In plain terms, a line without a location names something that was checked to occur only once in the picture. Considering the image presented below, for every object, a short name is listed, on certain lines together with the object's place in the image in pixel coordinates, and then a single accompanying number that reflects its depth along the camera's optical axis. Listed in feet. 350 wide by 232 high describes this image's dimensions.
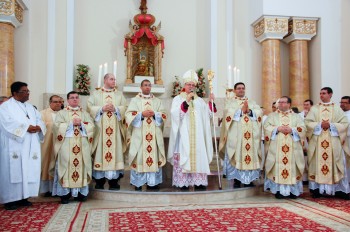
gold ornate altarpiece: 40.14
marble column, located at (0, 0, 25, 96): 31.83
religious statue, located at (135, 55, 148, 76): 40.86
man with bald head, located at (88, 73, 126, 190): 23.67
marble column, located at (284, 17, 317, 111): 37.91
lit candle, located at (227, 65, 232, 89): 23.92
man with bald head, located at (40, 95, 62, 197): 24.57
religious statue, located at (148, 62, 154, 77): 41.11
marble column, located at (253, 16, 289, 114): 37.78
